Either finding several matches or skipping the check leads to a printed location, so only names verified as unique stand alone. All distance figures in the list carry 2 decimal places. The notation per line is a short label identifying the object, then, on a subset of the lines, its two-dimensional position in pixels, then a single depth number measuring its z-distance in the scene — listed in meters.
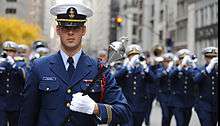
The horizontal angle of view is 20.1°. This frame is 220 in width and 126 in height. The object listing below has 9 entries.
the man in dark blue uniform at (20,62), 11.84
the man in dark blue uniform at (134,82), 12.92
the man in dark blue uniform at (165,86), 14.20
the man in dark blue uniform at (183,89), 13.53
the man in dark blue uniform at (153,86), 15.84
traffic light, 30.69
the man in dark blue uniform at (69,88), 4.52
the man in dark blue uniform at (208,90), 11.67
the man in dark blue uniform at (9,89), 11.05
